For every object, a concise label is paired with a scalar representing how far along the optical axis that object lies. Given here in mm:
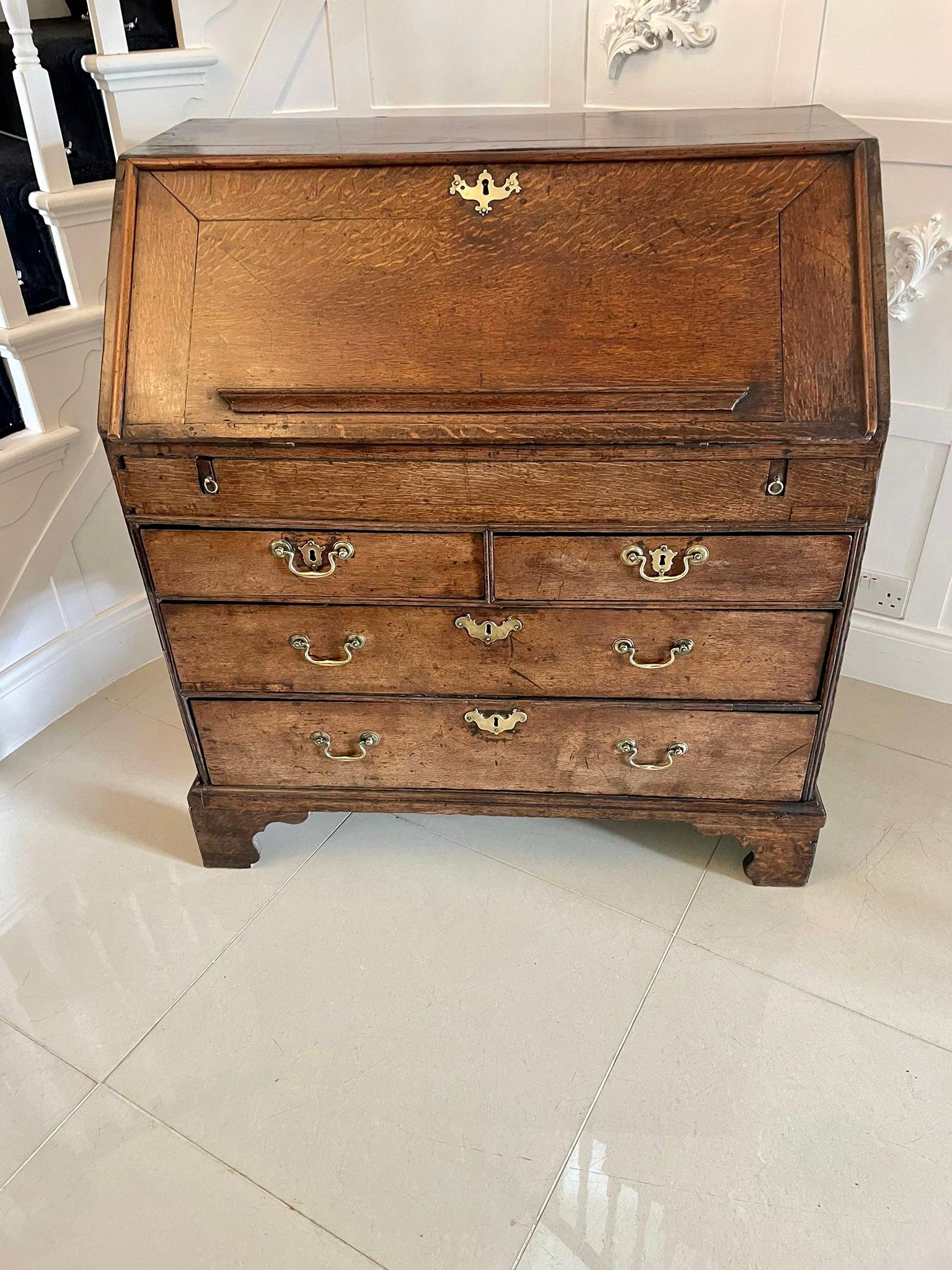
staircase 1716
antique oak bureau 1238
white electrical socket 2014
